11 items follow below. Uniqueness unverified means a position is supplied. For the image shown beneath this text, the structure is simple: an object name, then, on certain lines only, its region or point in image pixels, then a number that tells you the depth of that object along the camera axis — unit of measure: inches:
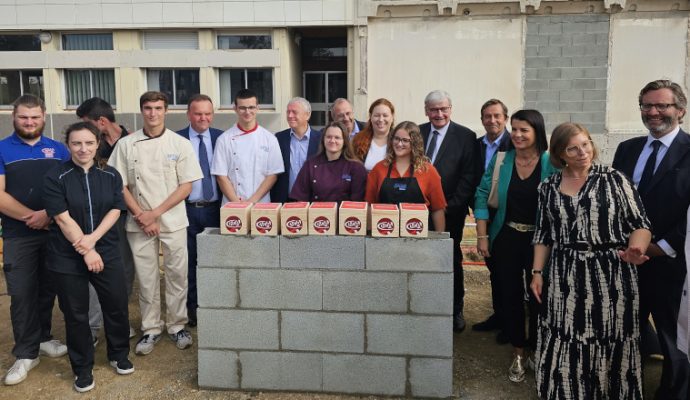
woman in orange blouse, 154.7
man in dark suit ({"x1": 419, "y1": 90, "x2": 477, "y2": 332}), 178.4
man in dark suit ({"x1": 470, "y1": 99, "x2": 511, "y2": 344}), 179.9
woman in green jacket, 144.2
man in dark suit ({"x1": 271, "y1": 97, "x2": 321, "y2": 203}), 189.2
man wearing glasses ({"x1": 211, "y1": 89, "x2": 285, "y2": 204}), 182.4
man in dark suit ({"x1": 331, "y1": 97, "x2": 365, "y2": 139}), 197.0
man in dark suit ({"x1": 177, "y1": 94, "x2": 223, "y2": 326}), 185.5
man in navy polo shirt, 149.6
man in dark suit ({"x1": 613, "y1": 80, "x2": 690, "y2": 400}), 123.0
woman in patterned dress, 119.9
